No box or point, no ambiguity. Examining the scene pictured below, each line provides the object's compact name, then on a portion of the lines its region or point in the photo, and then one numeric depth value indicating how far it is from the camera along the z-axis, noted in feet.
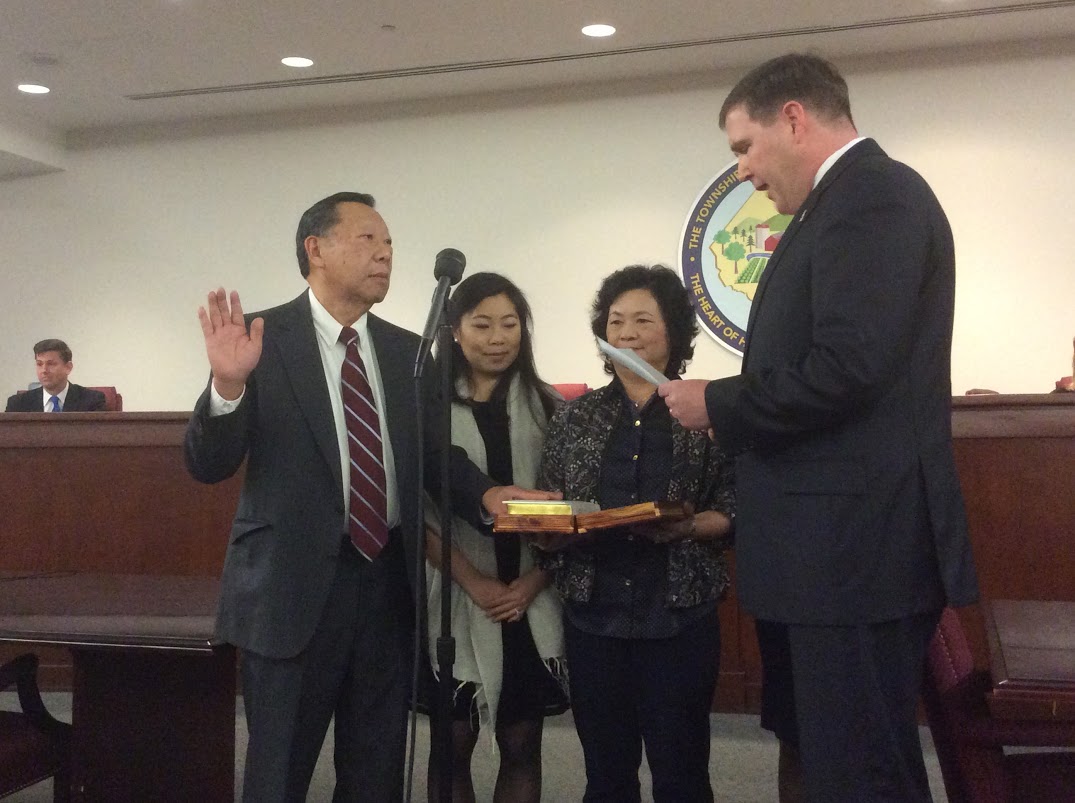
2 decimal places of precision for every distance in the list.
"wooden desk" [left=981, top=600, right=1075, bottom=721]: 5.18
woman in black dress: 7.89
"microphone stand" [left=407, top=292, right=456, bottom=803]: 6.27
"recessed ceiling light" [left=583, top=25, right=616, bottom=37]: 20.06
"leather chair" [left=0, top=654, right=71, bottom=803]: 8.17
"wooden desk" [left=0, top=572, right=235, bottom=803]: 8.20
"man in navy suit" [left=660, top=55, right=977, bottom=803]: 5.23
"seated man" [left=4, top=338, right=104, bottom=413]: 22.52
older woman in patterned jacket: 7.02
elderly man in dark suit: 6.44
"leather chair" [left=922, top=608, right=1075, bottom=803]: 6.13
